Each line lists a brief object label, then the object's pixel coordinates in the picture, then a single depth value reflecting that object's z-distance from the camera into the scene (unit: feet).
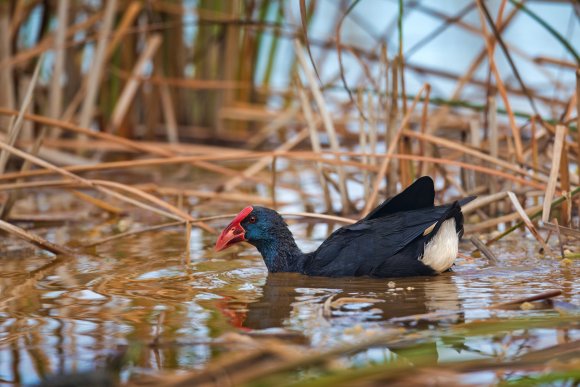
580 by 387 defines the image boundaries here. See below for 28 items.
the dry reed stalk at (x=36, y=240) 28.32
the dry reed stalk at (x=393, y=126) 32.42
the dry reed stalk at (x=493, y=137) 33.63
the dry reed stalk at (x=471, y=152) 30.96
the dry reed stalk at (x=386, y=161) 32.35
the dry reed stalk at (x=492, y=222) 30.35
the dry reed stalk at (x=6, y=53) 45.85
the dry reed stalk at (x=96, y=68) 46.09
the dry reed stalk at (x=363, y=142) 34.60
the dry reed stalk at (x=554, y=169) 27.32
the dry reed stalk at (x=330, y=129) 35.47
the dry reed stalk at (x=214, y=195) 37.01
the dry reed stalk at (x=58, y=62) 45.73
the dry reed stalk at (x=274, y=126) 51.49
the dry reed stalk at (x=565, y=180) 29.04
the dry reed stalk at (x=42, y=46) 45.21
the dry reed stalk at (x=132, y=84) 50.11
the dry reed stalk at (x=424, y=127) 32.73
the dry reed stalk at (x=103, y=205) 35.54
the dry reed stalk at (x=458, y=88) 42.97
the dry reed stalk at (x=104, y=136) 33.24
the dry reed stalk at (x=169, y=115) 52.24
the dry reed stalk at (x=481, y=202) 30.58
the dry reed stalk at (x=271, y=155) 30.89
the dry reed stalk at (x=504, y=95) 32.53
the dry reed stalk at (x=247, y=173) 39.32
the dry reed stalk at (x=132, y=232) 30.01
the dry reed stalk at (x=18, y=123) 31.58
